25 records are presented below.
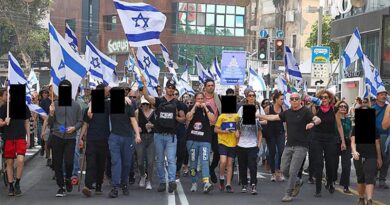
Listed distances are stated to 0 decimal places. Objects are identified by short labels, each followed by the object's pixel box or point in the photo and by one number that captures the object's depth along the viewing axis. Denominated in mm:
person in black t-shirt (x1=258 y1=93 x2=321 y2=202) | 14570
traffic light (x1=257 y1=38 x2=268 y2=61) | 34750
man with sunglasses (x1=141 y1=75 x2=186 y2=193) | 15406
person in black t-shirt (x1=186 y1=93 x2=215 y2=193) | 15492
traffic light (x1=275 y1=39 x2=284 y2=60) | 33719
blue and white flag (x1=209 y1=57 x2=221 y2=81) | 38381
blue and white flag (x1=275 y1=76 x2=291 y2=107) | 25859
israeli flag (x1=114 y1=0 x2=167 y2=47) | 16609
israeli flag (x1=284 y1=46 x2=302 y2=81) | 25803
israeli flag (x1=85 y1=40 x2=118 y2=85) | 22438
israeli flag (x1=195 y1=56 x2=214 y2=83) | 34894
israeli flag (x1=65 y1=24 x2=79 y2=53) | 21094
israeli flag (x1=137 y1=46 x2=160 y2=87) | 19844
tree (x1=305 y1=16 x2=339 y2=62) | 62625
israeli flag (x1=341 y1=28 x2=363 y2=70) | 19203
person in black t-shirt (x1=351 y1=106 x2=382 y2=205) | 13133
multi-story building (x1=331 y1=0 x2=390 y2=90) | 40700
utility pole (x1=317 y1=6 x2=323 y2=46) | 36622
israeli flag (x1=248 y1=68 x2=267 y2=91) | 34972
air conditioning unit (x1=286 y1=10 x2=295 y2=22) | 90062
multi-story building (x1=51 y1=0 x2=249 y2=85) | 87438
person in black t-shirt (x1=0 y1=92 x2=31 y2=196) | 14727
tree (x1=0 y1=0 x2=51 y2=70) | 69562
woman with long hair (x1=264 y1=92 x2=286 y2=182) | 18641
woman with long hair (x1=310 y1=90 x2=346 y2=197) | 15523
